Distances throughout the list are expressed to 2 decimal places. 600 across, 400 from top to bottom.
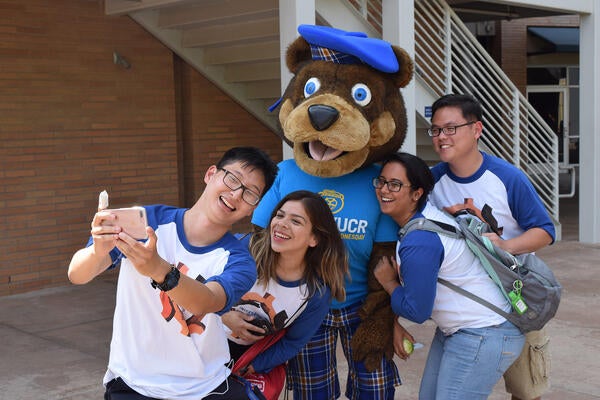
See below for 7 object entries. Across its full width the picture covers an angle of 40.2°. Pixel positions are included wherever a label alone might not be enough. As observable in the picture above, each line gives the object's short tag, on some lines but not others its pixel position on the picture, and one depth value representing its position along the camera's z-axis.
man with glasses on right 3.66
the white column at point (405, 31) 7.64
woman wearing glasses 3.20
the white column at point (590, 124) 10.98
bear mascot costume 3.61
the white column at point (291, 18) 6.80
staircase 8.10
